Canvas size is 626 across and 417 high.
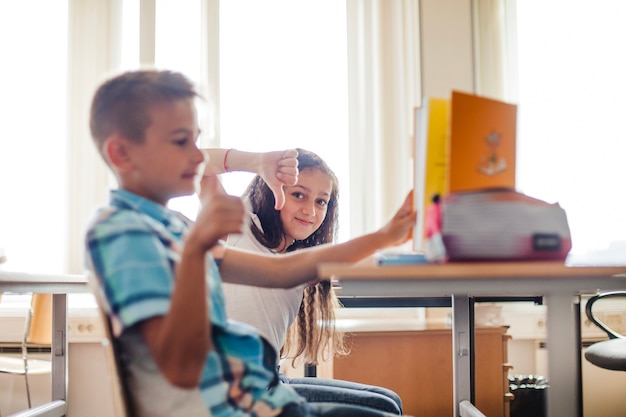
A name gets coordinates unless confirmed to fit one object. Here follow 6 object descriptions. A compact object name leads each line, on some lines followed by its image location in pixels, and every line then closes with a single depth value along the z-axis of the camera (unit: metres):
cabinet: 2.86
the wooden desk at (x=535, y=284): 0.93
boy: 0.86
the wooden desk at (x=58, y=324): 1.72
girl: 1.71
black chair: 2.37
